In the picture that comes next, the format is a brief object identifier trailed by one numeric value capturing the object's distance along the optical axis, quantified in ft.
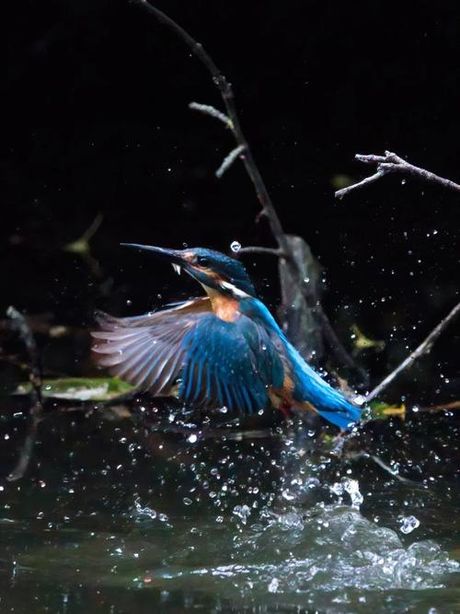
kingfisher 26.50
